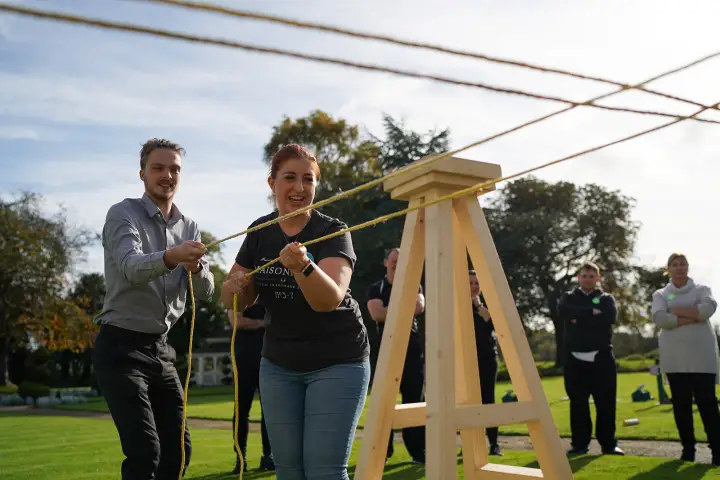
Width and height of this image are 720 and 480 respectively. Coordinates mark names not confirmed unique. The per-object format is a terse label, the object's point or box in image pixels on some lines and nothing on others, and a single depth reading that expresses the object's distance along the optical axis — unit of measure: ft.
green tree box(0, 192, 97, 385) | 95.50
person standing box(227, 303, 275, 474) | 21.04
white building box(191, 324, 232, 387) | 144.47
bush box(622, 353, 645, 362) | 117.76
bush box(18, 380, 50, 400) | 80.47
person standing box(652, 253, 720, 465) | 21.12
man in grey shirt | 10.53
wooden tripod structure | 9.30
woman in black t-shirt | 9.45
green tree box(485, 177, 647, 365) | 109.50
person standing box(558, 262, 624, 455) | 23.52
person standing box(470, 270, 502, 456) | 23.20
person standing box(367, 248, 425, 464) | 21.74
